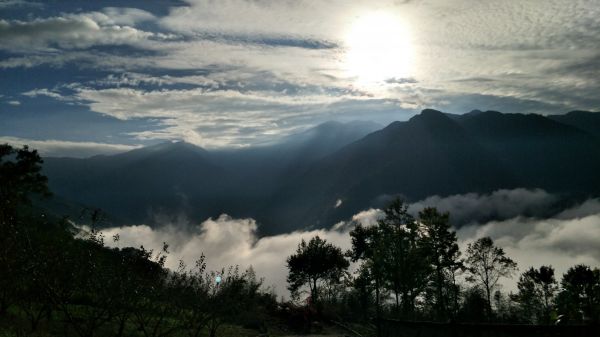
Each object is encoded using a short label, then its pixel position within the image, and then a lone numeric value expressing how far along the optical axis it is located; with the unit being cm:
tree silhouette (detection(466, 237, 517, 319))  6750
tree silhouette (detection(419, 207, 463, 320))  5965
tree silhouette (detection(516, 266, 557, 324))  6172
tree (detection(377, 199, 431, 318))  5488
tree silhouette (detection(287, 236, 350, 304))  6900
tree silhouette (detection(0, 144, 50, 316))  1764
